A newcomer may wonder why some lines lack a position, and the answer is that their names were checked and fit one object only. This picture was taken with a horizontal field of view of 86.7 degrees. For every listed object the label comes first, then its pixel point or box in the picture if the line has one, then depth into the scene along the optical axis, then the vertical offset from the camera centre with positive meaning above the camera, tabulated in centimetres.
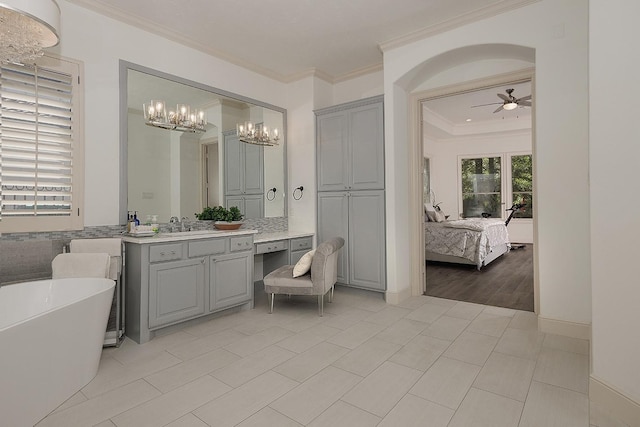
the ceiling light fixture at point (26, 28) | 188 +113
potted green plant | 376 -4
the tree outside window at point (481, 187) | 912 +67
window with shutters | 265 +57
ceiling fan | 581 +189
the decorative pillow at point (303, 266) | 360 -57
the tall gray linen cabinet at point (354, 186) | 420 +34
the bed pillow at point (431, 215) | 674 -7
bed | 576 -54
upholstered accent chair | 349 -70
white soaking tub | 171 -73
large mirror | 335 +66
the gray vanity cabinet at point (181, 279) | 294 -63
